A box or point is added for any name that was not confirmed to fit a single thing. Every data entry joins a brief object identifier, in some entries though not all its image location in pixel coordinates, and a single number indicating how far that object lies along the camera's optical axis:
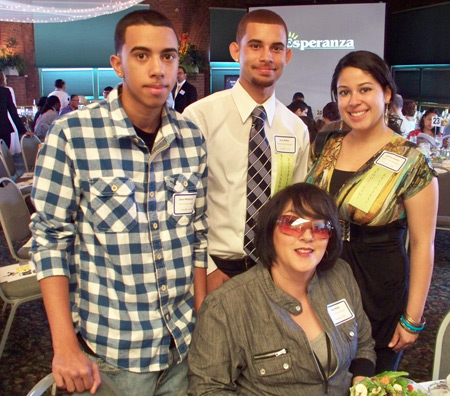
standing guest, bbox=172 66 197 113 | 8.96
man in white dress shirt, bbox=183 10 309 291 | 1.98
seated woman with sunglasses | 1.58
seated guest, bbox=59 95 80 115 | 9.83
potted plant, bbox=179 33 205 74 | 13.08
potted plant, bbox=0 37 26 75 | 13.34
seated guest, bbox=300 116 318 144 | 6.30
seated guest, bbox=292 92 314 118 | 9.75
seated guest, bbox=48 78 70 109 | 10.49
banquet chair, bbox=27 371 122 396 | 1.34
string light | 5.56
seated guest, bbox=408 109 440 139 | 6.77
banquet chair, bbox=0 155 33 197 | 4.52
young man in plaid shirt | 1.37
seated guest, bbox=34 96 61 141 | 7.93
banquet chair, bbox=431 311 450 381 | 1.79
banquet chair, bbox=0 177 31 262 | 3.33
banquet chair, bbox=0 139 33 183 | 5.80
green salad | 1.33
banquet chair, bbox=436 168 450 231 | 4.75
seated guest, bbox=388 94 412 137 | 6.38
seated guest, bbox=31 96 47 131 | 9.03
